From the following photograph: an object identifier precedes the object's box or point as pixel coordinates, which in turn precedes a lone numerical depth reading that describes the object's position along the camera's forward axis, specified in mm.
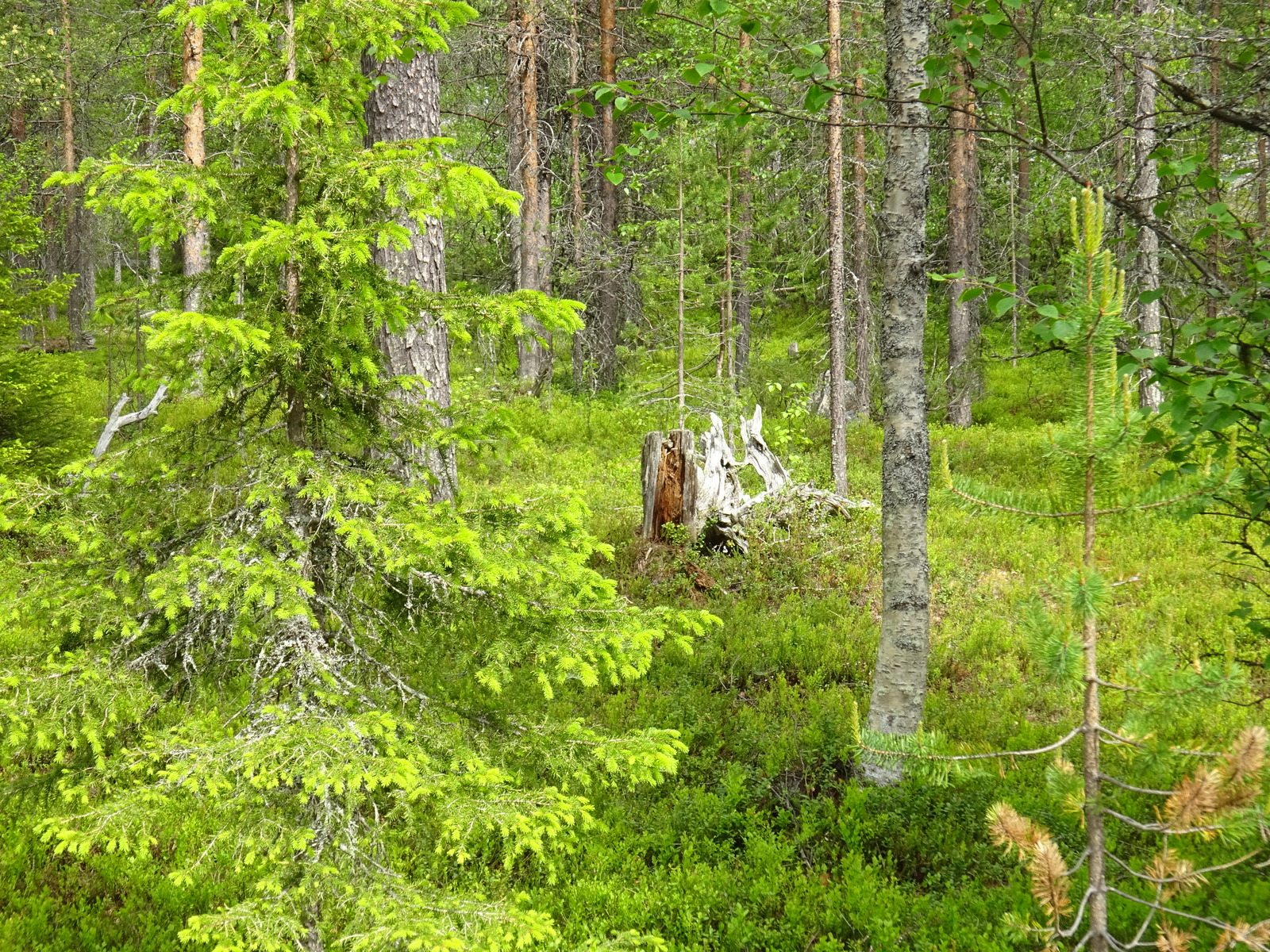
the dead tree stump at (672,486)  9867
